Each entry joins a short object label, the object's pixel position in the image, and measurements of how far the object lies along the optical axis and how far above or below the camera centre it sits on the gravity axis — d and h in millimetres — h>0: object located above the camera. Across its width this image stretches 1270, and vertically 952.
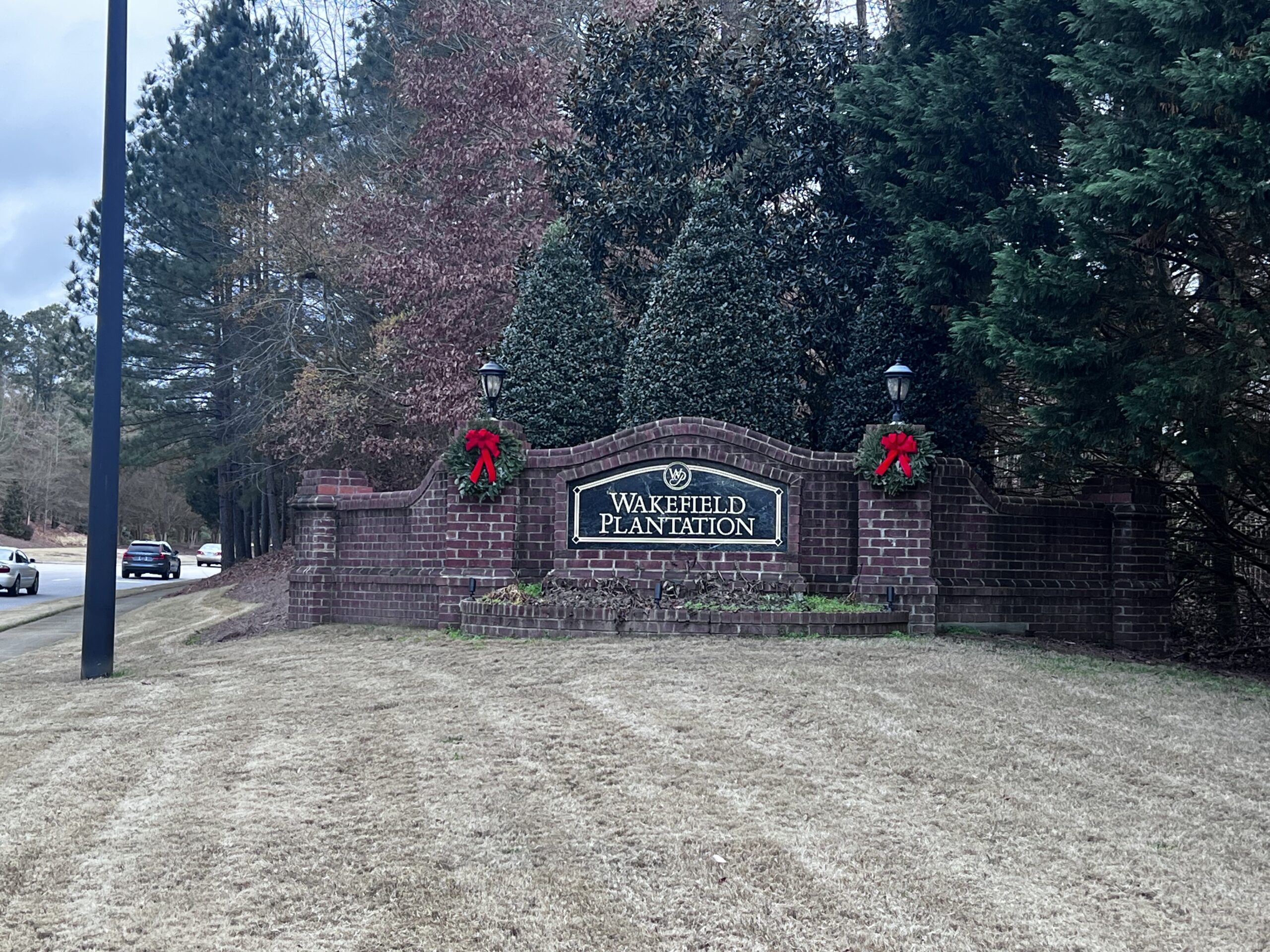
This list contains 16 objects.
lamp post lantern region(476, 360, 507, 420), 11969 +1686
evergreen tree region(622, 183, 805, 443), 13109 +2314
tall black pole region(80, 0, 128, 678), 10469 +873
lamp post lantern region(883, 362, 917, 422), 11133 +1570
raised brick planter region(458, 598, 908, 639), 10430 -675
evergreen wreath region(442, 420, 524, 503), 11547 +844
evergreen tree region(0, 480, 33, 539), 71000 +1771
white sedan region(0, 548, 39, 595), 27844 -741
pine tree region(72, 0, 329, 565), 31828 +9731
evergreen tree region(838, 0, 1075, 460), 12219 +4450
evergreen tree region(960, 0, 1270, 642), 9469 +2692
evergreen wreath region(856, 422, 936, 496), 11023 +853
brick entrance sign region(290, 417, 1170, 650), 11266 +119
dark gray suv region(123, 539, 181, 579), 43094 -595
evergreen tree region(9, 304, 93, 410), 81125 +13496
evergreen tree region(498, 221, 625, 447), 14172 +2322
